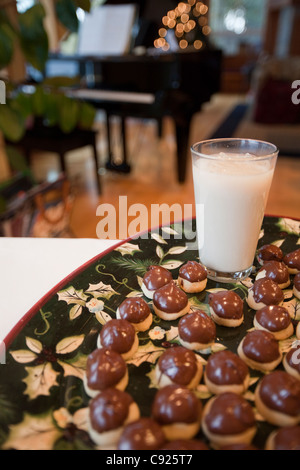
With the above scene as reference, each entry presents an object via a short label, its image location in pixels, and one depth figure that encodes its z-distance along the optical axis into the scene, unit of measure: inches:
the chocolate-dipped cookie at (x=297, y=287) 26.2
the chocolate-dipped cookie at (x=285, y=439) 14.6
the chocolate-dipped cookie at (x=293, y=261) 28.7
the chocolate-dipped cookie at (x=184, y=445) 14.6
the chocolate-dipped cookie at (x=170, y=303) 24.0
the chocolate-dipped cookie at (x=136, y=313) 22.9
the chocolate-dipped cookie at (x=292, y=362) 19.2
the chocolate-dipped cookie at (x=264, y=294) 24.7
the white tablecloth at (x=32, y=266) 26.5
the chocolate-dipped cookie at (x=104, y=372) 18.2
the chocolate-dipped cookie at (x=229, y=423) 15.6
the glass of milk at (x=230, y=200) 27.2
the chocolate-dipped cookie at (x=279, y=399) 16.6
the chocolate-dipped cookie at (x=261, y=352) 20.2
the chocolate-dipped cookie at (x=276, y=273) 26.9
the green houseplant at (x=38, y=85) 39.1
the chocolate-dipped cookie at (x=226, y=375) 18.4
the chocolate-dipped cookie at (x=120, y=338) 20.5
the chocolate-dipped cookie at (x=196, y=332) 21.6
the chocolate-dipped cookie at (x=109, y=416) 15.7
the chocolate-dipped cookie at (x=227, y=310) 23.5
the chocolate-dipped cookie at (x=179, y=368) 18.5
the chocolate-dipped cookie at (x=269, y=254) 30.2
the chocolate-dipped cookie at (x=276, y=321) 22.3
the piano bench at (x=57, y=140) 100.3
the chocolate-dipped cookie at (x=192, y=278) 27.1
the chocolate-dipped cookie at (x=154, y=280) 26.1
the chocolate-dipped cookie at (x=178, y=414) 16.1
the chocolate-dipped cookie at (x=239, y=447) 14.6
